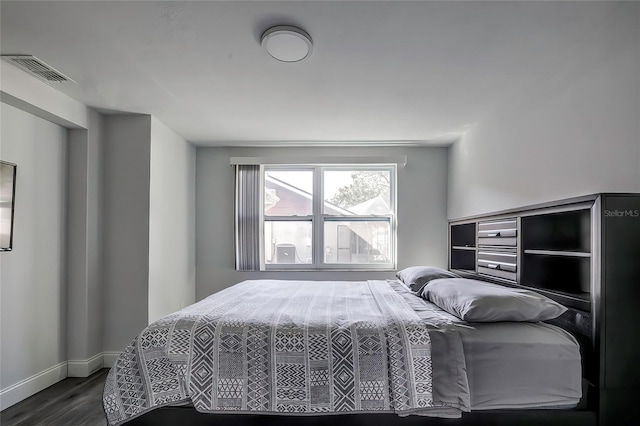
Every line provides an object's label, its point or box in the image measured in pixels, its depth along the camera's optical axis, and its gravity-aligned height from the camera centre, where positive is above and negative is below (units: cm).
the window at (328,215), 499 +7
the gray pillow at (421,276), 286 -43
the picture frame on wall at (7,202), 271 +11
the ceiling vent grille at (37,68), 246 +104
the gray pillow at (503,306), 185 -42
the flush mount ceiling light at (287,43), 207 +102
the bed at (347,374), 175 -72
